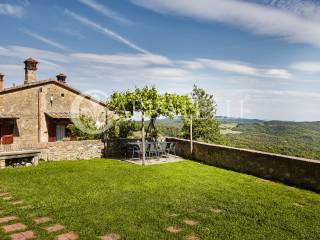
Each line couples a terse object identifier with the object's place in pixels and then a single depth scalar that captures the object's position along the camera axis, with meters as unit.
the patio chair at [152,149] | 13.83
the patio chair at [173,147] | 14.72
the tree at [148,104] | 13.28
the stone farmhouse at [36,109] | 19.03
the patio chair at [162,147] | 14.20
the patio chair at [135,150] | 13.64
